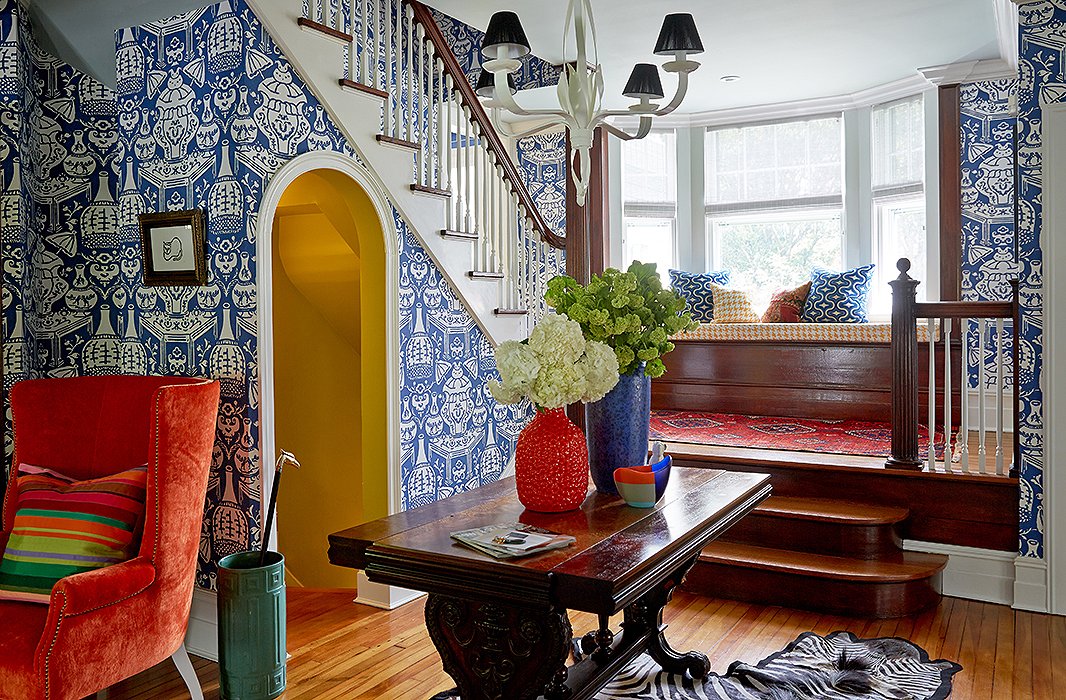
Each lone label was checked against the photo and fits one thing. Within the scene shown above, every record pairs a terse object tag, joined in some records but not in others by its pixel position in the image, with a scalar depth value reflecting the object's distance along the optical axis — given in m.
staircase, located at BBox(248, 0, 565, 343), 3.63
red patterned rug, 4.87
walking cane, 2.96
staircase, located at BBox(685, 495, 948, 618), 3.71
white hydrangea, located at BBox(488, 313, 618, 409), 2.19
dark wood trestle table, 1.80
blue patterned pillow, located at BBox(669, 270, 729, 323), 7.14
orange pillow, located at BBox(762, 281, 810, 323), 6.70
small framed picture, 3.33
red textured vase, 2.24
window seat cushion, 5.88
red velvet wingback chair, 2.34
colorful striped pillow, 2.59
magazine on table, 1.89
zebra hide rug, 2.91
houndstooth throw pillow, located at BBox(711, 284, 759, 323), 6.99
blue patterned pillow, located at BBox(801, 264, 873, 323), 6.52
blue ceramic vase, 2.49
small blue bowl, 2.33
